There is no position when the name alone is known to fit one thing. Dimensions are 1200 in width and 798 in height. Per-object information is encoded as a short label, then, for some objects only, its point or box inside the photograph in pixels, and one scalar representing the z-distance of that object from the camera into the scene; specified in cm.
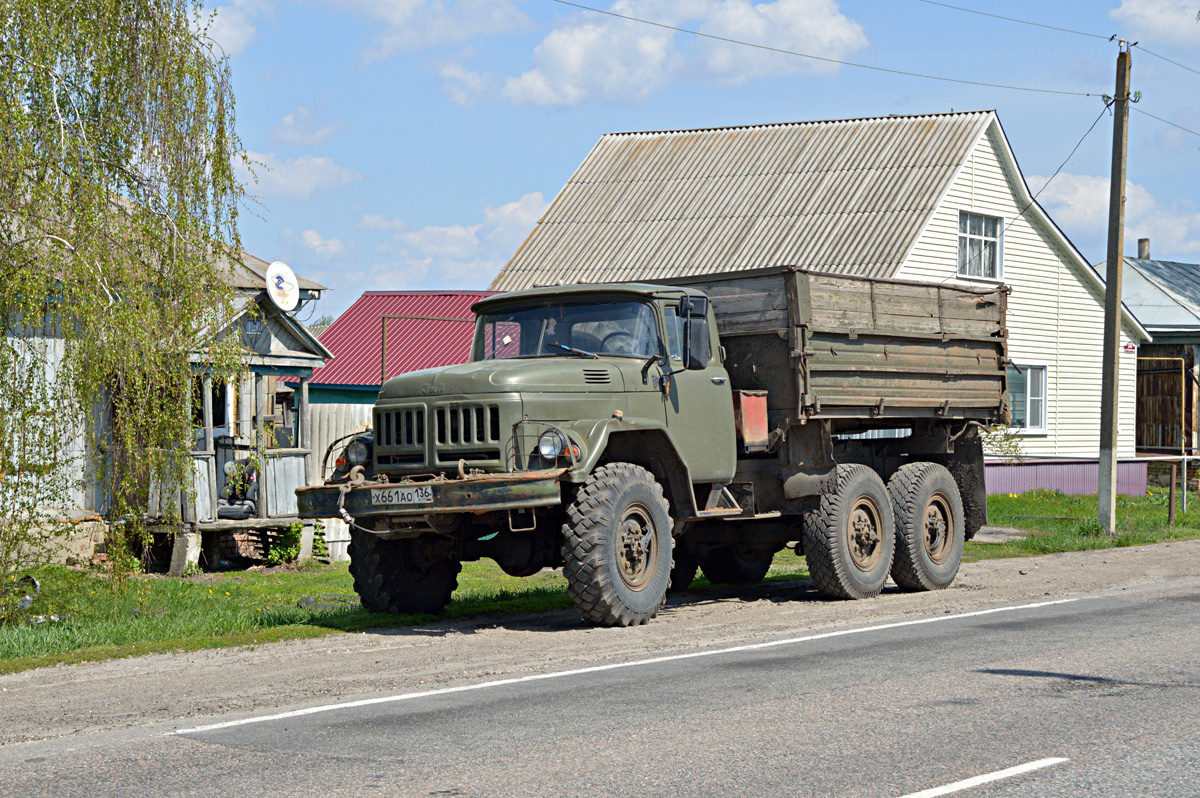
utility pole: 2139
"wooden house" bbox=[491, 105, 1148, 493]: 2792
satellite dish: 1808
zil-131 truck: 1108
